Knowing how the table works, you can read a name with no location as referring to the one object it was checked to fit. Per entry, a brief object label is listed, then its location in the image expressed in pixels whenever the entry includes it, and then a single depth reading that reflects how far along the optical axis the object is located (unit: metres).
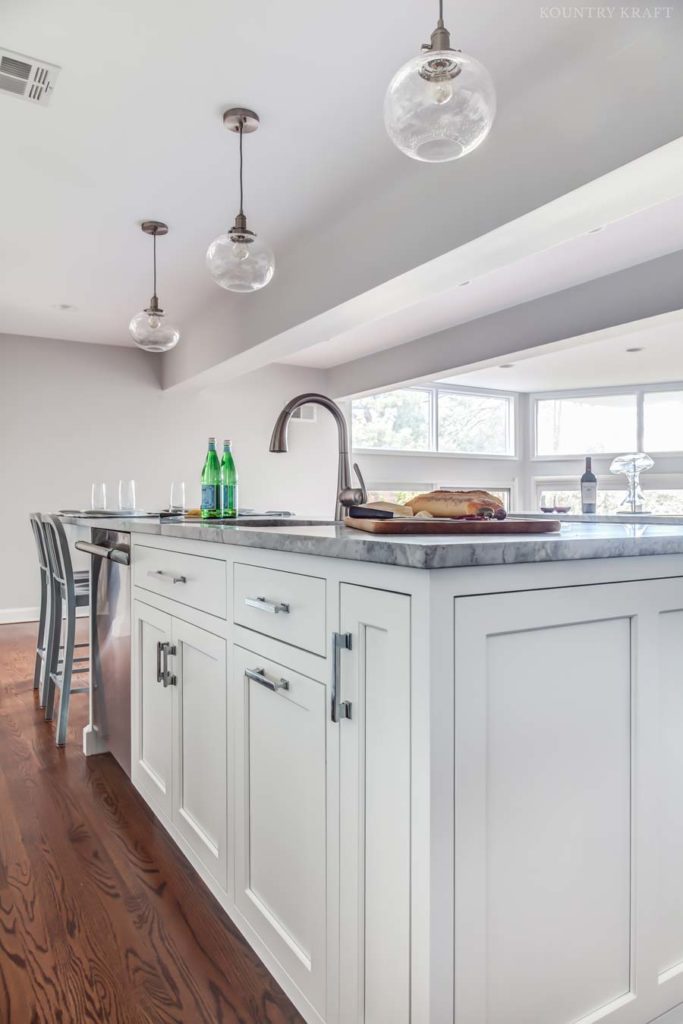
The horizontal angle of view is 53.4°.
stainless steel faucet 2.01
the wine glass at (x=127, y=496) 4.12
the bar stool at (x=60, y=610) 2.79
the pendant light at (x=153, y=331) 3.55
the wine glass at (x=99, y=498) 4.08
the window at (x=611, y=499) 8.09
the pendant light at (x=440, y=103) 1.58
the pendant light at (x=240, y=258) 2.62
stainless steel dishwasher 2.31
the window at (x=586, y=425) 8.38
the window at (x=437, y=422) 7.80
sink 2.18
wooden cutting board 1.23
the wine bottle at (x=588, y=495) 3.91
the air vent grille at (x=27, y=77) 2.47
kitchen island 0.93
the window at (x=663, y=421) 8.02
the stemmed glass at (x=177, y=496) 4.22
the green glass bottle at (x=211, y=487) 2.41
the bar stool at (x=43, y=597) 3.44
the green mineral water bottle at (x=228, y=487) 2.51
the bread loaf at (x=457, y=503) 1.49
